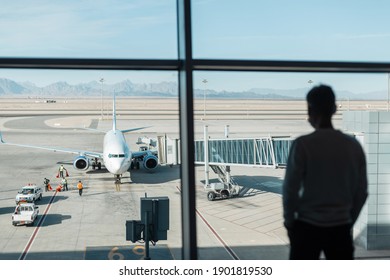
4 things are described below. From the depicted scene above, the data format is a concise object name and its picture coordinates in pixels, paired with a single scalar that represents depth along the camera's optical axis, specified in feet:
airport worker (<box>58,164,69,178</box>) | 72.27
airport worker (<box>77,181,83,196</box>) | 57.18
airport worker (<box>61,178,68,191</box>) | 65.42
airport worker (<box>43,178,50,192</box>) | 65.36
